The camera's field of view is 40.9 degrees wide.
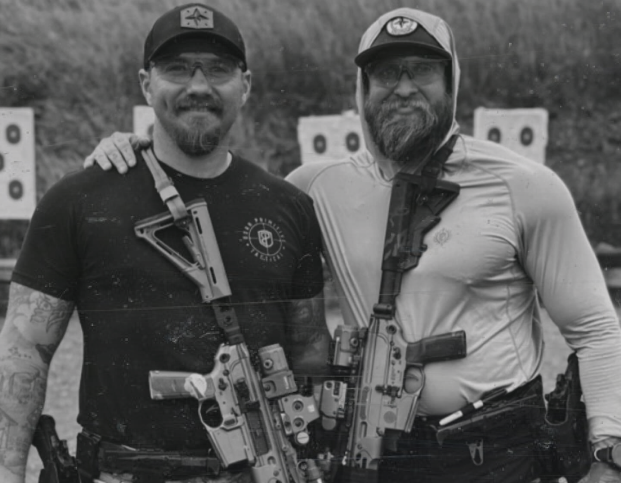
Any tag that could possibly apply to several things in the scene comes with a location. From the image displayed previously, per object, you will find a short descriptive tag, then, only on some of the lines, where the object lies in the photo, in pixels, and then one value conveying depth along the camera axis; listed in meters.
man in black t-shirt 2.64
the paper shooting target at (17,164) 3.71
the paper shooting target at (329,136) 4.12
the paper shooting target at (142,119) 4.03
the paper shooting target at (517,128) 3.92
